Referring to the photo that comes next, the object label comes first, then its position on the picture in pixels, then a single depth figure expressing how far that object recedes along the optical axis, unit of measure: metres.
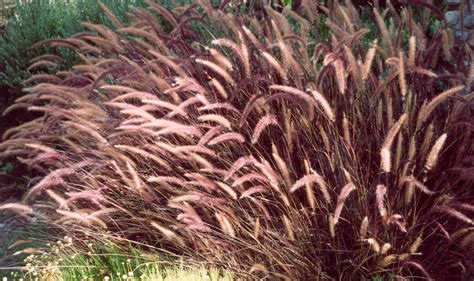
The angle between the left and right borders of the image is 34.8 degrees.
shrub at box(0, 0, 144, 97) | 7.25
